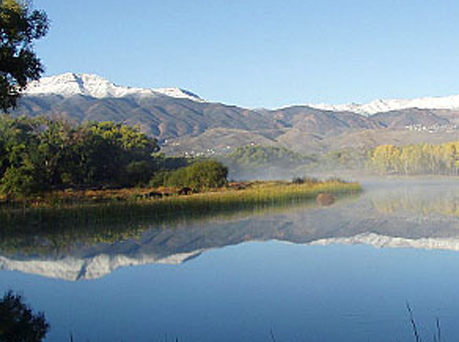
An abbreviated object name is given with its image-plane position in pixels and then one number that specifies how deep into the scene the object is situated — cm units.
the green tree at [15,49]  1409
